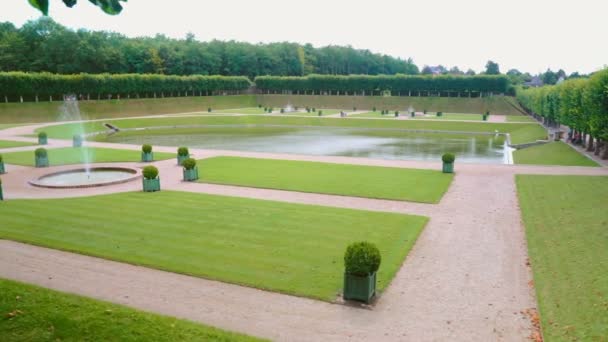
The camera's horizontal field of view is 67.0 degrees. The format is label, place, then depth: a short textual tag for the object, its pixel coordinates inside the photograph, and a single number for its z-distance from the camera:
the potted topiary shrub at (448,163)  23.94
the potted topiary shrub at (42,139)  35.61
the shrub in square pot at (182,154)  25.92
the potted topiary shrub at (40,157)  25.56
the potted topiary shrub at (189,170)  21.66
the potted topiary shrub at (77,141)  34.81
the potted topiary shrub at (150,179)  19.34
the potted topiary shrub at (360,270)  9.41
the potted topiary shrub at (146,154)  27.38
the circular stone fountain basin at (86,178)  20.73
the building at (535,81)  148.71
